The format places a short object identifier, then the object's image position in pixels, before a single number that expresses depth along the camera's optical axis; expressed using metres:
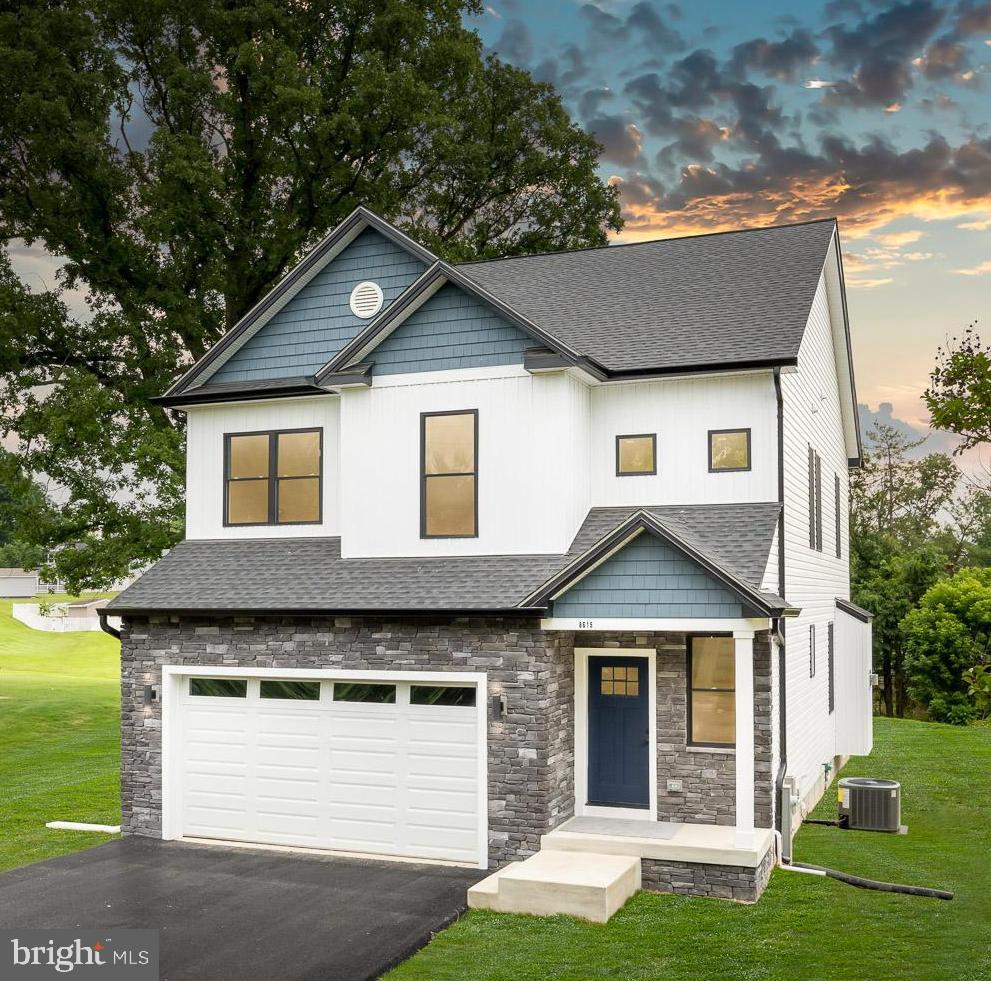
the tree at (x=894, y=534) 34.19
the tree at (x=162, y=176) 21.70
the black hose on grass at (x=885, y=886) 11.10
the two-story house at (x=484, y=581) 12.09
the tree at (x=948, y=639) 30.33
